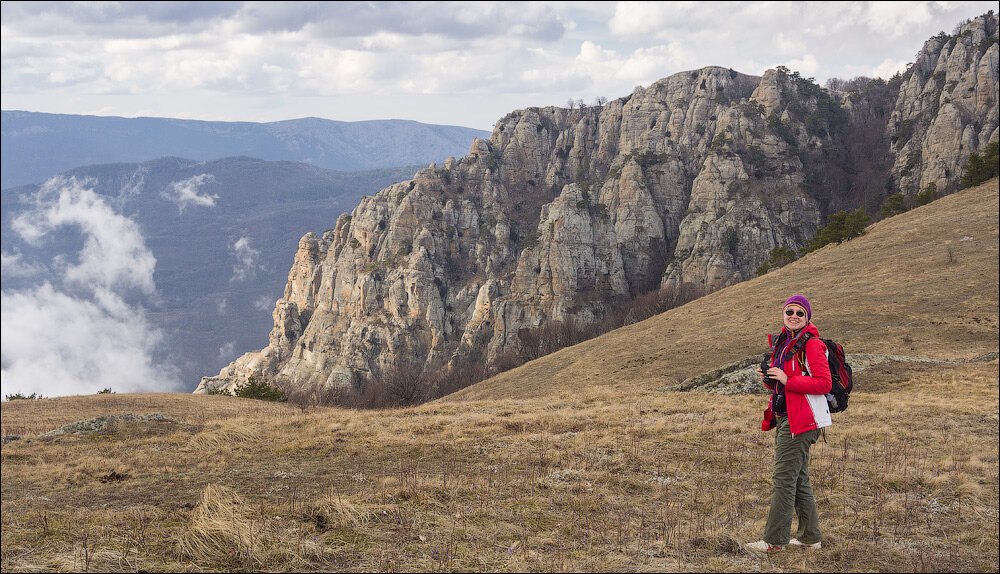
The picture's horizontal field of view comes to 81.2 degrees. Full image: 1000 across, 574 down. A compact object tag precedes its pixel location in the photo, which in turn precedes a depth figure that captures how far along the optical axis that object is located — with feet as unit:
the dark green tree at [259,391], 138.10
